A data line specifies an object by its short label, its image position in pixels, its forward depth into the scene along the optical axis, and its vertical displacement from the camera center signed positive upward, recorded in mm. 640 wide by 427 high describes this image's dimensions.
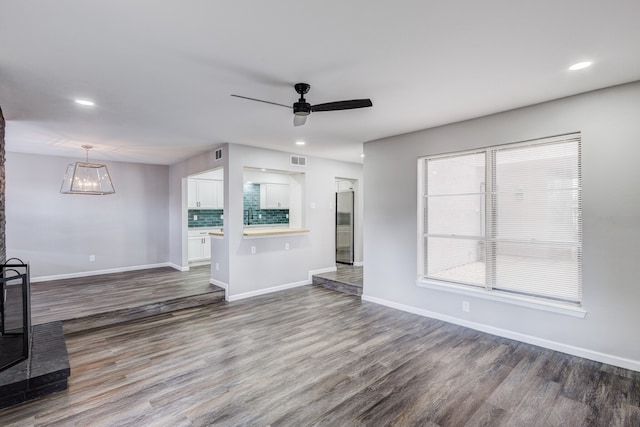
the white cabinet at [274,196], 7895 +465
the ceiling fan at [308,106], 2541 +899
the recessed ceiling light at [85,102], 3086 +1129
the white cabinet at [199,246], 7367 -772
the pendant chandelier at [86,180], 5277 +617
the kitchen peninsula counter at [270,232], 5301 -328
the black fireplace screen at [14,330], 2648 -1164
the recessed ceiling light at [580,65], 2387 +1158
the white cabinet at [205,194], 7271 +487
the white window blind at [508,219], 3168 -62
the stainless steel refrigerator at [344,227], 7500 -317
